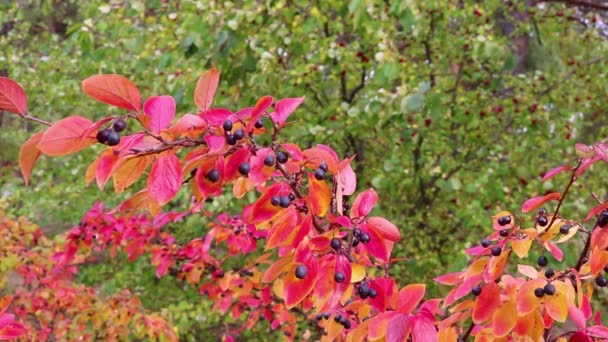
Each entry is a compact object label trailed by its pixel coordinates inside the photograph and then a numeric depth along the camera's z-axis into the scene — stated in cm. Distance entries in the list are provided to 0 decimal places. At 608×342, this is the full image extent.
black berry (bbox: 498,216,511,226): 134
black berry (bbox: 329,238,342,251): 116
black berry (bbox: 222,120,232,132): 99
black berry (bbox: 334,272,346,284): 113
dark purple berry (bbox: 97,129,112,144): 86
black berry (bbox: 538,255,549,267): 136
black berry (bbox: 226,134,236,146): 100
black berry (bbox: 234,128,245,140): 100
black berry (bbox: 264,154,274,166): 102
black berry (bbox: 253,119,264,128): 109
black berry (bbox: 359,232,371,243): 117
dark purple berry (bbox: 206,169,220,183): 103
